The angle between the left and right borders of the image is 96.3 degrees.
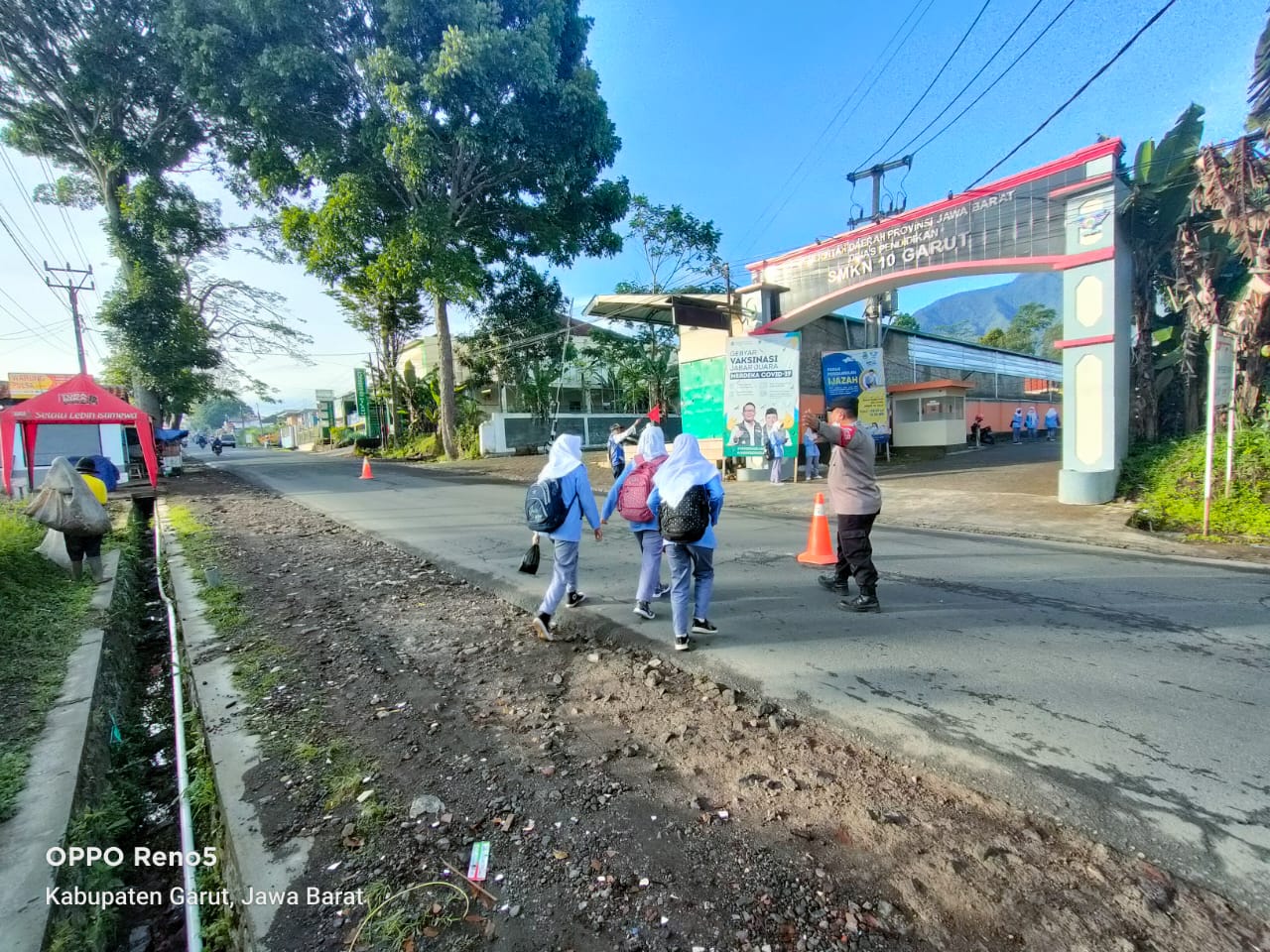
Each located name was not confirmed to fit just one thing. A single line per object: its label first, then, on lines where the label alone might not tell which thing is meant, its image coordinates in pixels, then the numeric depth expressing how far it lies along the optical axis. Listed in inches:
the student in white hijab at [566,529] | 166.2
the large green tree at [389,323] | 1106.7
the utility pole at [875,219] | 692.7
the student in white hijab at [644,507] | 167.5
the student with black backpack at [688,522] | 152.2
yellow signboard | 1195.7
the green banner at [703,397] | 628.1
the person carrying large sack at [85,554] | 233.1
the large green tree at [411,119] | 659.4
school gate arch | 371.9
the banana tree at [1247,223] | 340.8
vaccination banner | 574.2
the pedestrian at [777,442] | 576.4
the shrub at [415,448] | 1159.0
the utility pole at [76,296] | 970.1
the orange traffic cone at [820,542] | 239.0
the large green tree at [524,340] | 975.0
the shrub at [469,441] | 1057.8
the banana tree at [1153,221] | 374.3
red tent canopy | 430.0
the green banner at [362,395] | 1450.5
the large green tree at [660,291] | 940.0
